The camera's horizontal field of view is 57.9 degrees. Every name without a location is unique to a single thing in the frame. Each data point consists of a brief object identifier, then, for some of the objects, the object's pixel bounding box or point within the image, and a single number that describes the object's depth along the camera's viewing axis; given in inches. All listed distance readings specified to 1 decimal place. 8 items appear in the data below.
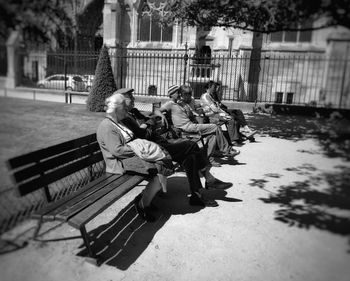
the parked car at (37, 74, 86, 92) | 551.3
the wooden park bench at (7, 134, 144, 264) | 93.3
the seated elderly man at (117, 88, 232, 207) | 151.5
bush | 445.1
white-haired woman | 134.3
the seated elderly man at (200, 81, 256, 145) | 278.5
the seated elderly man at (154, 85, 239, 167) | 202.7
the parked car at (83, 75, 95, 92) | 624.7
